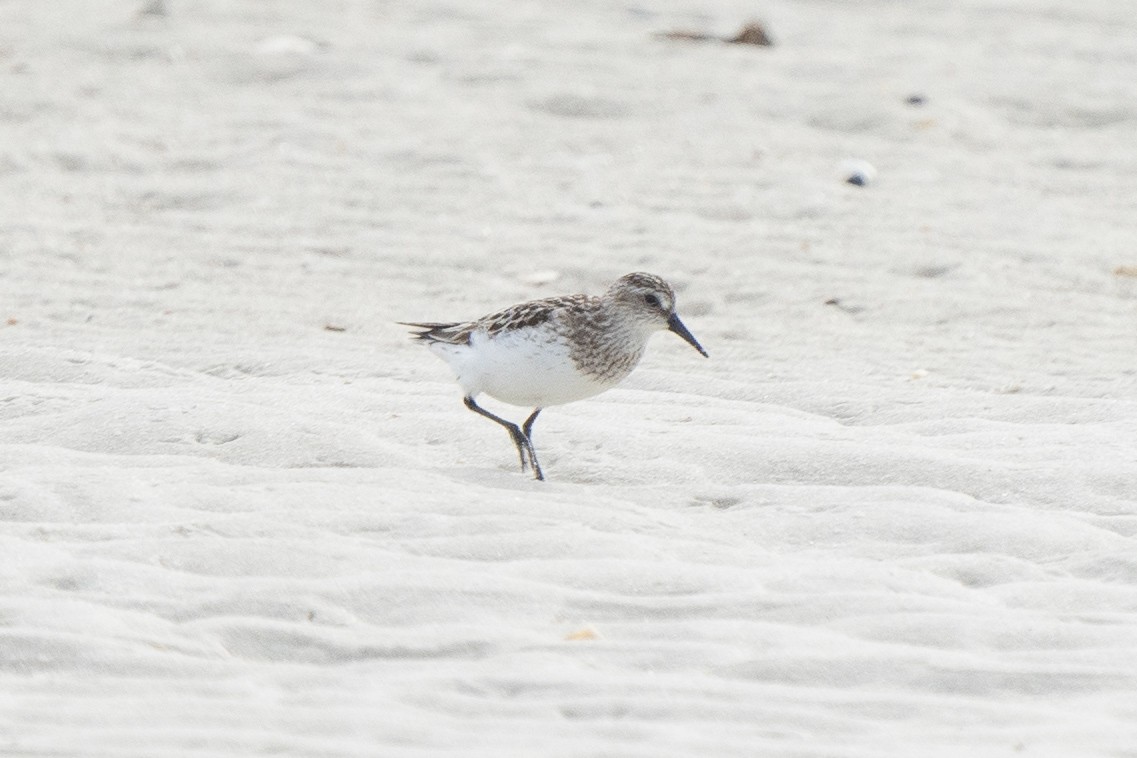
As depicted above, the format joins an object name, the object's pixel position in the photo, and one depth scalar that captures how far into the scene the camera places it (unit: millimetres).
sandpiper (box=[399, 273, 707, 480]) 11430
